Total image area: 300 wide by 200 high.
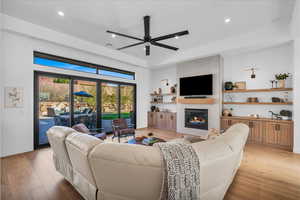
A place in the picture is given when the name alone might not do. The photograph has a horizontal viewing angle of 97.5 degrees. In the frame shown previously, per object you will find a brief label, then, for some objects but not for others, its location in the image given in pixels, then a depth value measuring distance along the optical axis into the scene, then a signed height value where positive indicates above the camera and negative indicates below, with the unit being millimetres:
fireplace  5273 -791
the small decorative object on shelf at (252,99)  4516 +2
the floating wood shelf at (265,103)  3911 -110
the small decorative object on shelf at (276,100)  4124 -11
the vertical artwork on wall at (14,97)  3369 +45
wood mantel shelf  5008 -61
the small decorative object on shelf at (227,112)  4965 -478
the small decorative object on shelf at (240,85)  4773 +530
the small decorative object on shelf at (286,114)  3946 -441
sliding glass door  3979 -114
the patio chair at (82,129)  3330 -779
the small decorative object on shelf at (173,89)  6539 +510
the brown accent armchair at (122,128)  4259 -1003
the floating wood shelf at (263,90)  3951 +316
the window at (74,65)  3962 +1202
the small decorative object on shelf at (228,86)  4926 +514
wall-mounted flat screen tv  5121 +585
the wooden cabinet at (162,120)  6371 -1080
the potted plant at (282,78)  3955 +660
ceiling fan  2847 +1493
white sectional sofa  1238 -688
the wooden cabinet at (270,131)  3764 -973
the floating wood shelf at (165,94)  6671 +266
